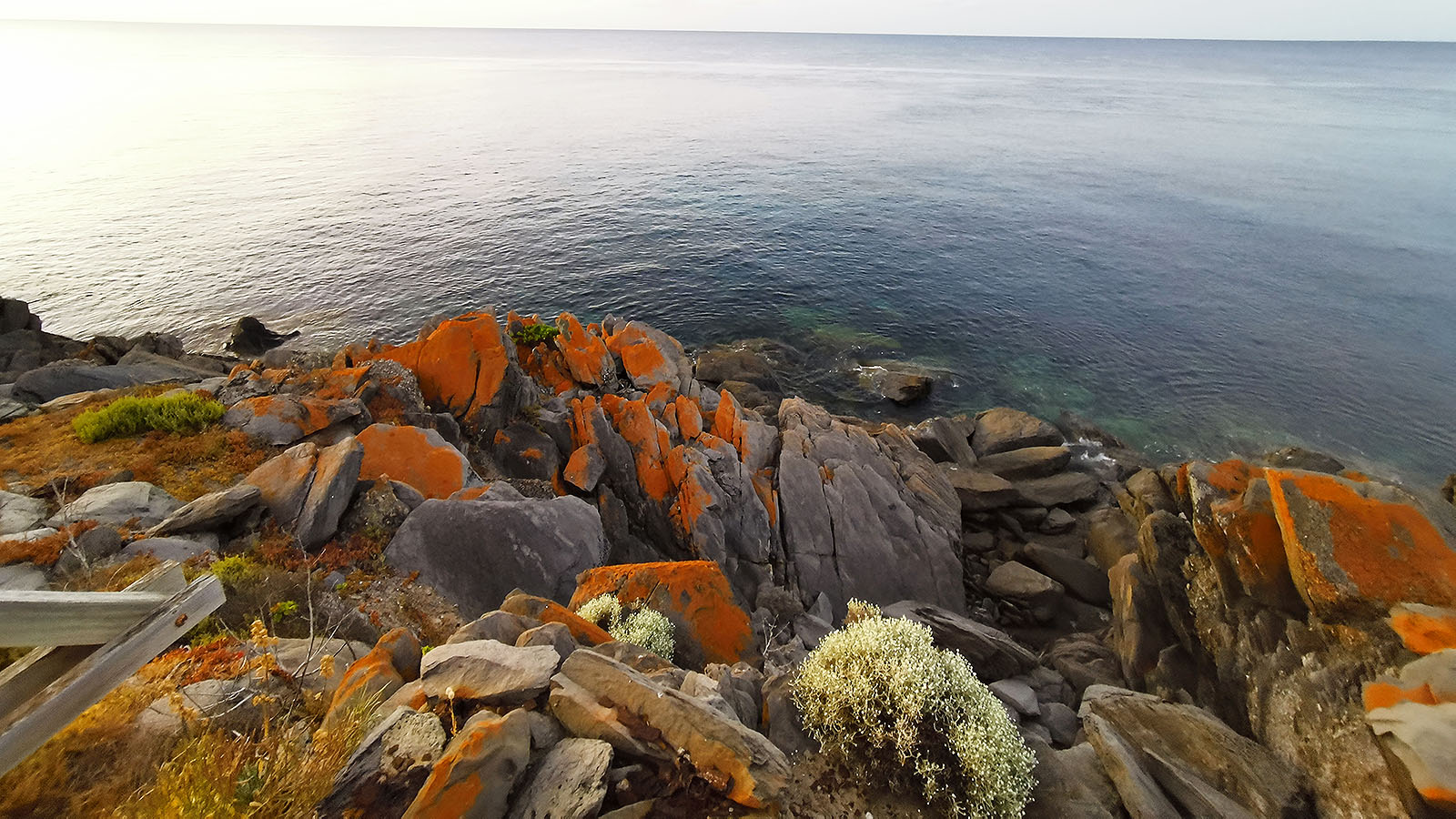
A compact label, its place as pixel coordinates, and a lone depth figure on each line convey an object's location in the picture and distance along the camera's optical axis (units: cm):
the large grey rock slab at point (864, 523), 2102
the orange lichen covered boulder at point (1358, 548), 972
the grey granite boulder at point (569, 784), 621
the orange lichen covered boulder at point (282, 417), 1575
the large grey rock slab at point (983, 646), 1552
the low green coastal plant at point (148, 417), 1440
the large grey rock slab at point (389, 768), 575
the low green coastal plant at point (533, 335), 2639
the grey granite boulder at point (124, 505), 1157
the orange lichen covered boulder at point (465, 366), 2106
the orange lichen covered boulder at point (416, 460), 1595
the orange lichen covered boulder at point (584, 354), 2611
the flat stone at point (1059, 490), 2636
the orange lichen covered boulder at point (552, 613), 1092
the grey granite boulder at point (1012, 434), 3028
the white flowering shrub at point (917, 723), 744
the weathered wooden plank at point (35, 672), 422
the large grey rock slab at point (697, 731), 687
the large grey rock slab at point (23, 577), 960
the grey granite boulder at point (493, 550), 1385
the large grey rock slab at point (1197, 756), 878
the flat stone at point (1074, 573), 2138
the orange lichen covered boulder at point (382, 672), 720
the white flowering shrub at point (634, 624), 1173
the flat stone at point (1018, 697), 1257
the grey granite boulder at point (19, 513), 1109
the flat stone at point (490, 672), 752
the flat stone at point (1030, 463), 2814
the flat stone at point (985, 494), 2609
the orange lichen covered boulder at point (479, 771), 571
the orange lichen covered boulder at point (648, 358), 2762
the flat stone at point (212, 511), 1184
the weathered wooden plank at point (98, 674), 406
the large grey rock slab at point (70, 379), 1989
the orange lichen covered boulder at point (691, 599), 1371
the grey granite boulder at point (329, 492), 1312
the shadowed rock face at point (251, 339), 3703
